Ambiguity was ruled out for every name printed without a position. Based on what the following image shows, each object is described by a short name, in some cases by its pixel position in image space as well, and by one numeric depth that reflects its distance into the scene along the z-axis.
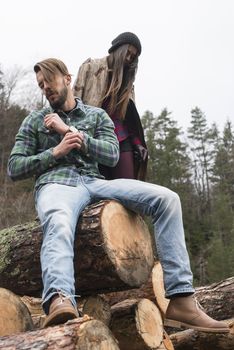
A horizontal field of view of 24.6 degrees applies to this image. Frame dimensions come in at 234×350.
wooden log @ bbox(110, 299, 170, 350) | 3.60
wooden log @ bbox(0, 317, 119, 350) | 2.37
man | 2.94
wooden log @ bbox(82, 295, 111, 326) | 3.66
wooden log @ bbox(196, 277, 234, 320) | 4.43
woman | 4.21
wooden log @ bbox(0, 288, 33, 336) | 3.12
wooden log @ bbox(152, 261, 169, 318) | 4.15
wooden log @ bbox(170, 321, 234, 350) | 3.96
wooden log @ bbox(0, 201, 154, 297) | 3.22
